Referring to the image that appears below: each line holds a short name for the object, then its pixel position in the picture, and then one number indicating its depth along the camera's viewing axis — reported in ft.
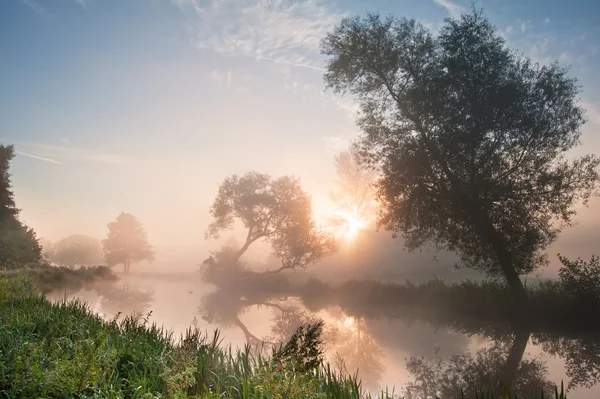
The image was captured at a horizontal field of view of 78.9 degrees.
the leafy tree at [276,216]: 126.86
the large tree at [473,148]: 53.78
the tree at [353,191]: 122.01
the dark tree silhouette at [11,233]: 102.94
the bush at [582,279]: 47.24
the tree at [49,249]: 296.71
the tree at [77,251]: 283.79
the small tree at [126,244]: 238.68
